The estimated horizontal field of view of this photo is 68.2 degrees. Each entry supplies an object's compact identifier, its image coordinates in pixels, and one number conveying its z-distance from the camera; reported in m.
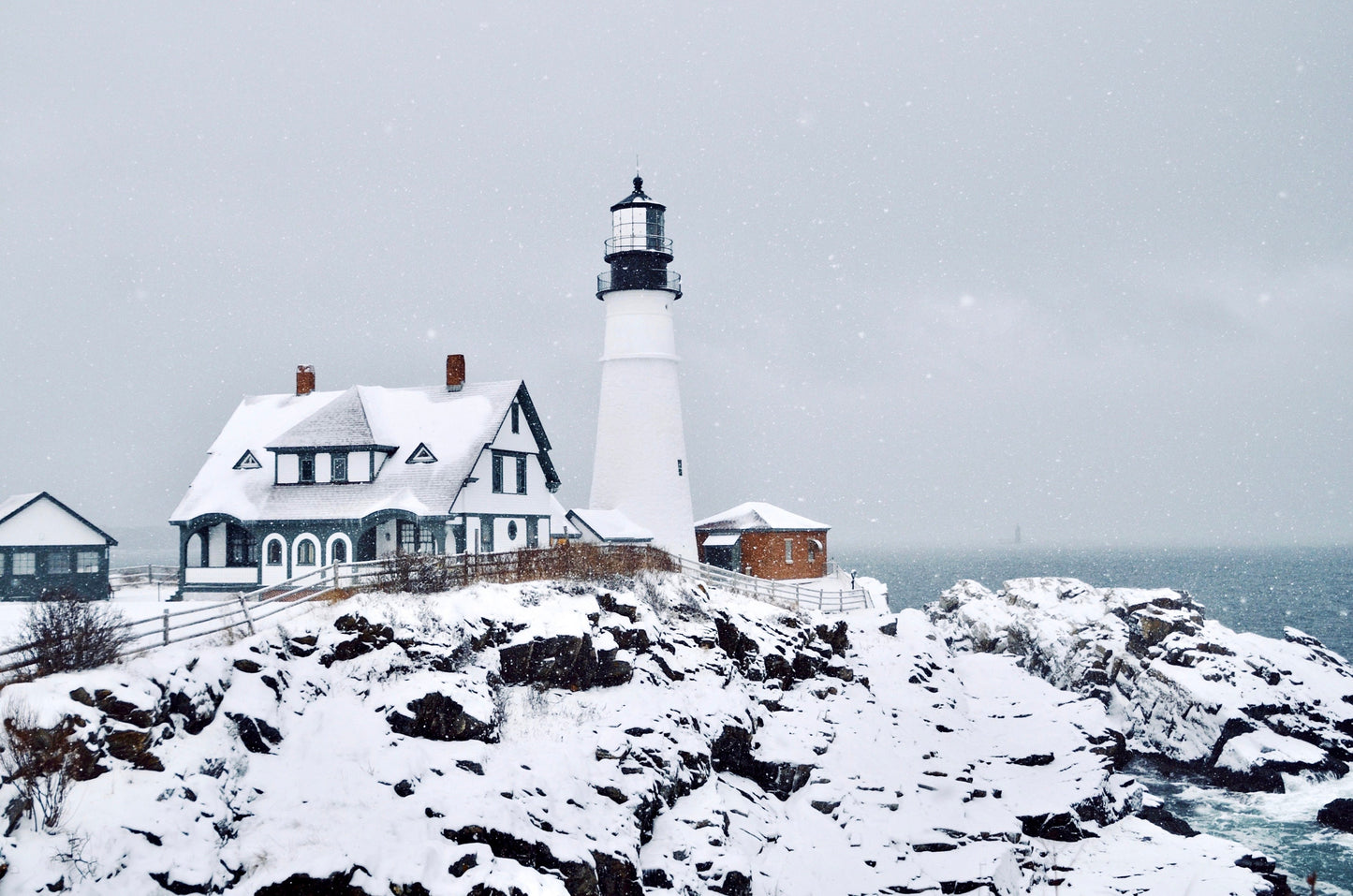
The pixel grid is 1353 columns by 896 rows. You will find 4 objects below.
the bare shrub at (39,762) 14.87
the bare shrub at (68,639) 17.34
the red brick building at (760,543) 47.50
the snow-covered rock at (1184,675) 38.19
